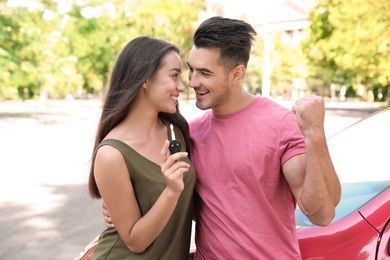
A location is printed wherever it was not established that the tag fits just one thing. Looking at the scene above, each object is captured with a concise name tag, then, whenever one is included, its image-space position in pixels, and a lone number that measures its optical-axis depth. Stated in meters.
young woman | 1.88
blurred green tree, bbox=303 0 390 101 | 22.14
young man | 1.71
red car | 1.95
